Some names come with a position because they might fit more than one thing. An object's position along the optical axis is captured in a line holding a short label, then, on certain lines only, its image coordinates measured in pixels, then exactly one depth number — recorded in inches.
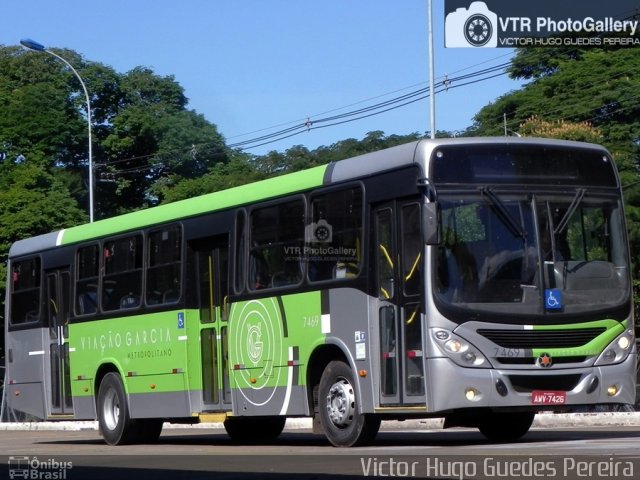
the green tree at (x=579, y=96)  2317.9
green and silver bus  593.9
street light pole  1612.1
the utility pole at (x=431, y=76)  1517.0
